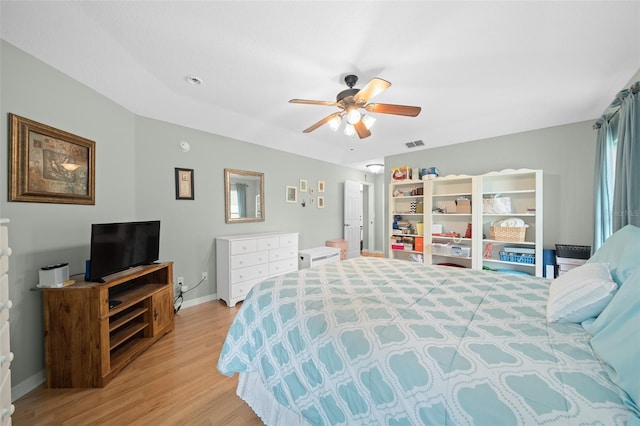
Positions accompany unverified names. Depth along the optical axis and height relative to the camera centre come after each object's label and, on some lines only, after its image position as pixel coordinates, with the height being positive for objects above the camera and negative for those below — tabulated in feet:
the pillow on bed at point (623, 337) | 2.18 -1.47
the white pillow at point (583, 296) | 3.49 -1.34
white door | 18.20 -0.35
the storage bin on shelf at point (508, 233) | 10.03 -0.97
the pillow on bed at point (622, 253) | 3.57 -0.73
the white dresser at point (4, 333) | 3.38 -1.84
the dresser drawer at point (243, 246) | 10.12 -1.57
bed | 2.38 -1.85
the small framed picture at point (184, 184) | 9.82 +1.22
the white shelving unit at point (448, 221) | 11.54 -0.49
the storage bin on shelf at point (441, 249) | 11.84 -1.94
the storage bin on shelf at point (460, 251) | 11.31 -1.95
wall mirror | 11.39 +0.83
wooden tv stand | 5.42 -2.94
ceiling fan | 6.06 +3.03
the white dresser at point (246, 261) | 10.08 -2.32
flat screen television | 5.93 -1.03
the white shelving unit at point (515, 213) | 9.57 -0.07
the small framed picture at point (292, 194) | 14.16 +1.10
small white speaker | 5.33 -1.49
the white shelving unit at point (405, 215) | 12.93 -0.20
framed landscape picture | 5.18 +1.22
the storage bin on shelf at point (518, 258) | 9.83 -2.03
